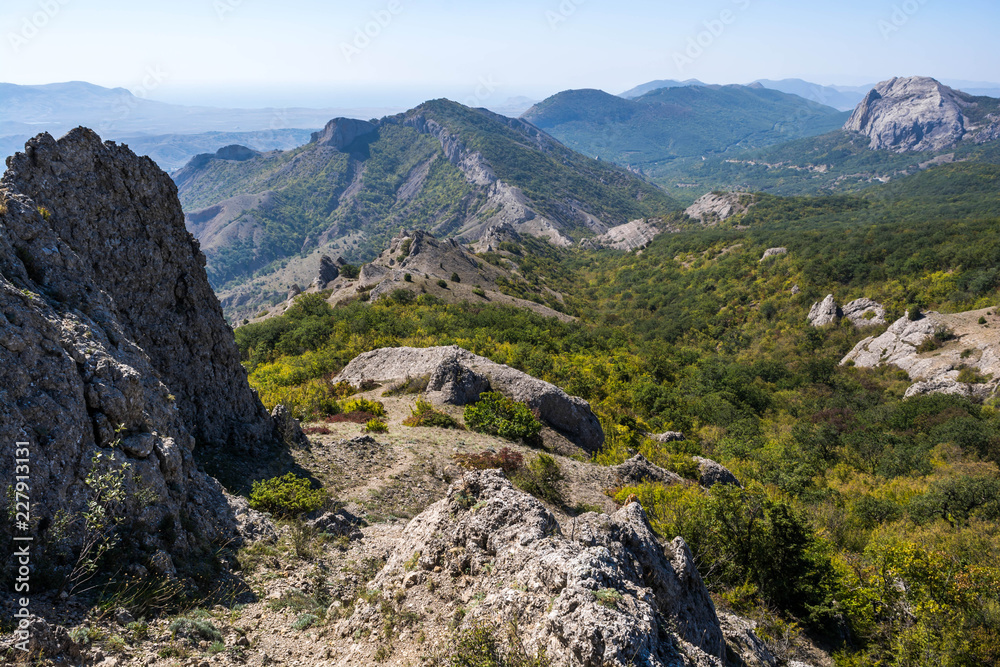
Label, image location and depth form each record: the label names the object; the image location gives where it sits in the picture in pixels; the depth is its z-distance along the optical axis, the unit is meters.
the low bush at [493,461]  18.39
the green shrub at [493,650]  6.20
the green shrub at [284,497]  12.89
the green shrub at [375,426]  20.97
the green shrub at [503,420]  23.59
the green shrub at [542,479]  17.91
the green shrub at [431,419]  23.12
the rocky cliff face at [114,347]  8.36
